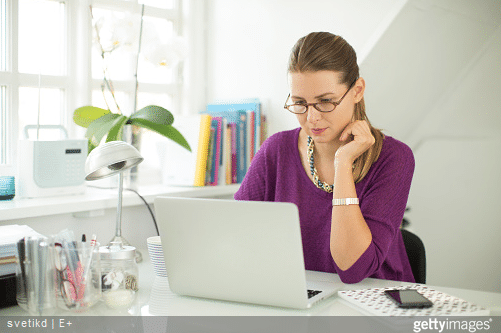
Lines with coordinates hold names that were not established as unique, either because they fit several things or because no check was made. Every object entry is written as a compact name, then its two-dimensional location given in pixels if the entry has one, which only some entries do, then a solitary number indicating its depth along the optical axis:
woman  1.42
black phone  1.15
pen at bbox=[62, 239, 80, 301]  1.20
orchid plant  1.85
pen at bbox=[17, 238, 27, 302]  1.22
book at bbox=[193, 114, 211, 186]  2.33
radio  1.88
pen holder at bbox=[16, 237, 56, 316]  1.19
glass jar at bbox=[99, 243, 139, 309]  1.22
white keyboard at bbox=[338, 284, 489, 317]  1.13
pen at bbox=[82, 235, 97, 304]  1.21
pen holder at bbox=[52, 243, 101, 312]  1.19
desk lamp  1.30
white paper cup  1.45
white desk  1.17
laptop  1.13
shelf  1.72
